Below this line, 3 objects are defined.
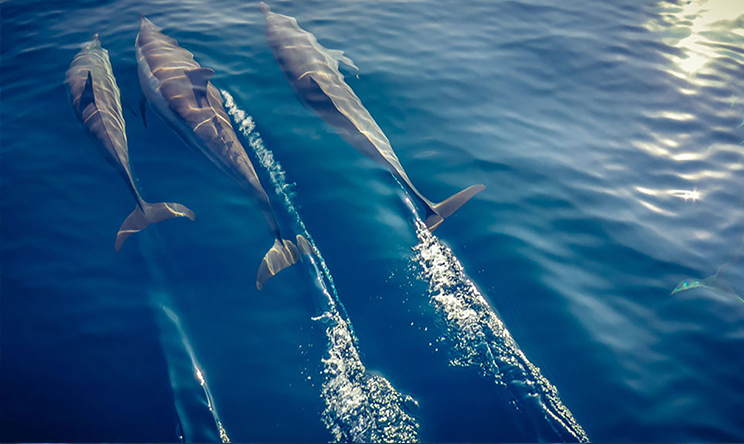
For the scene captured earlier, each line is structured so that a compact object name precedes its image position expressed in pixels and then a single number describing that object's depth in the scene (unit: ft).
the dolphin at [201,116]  15.42
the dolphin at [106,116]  16.07
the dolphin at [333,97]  16.65
